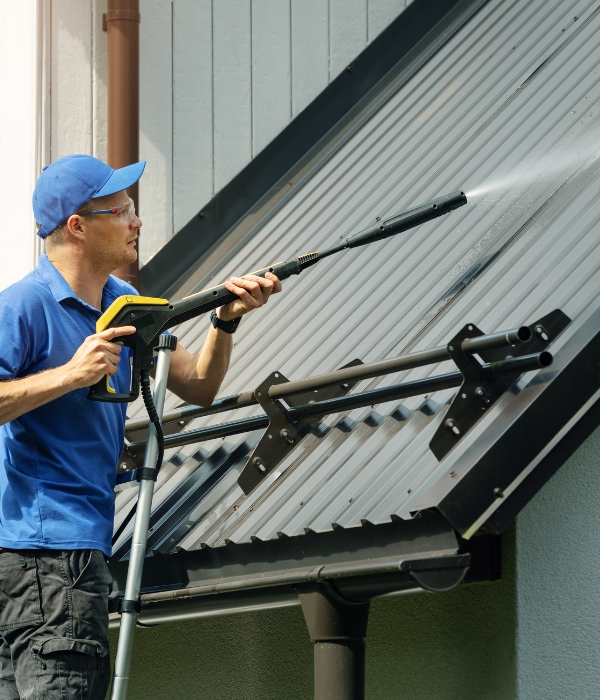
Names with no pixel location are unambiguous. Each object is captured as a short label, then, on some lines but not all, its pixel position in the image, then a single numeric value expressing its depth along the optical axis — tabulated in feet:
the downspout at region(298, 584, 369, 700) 24.53
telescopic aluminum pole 22.62
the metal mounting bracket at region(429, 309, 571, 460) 24.57
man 23.03
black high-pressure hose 24.36
